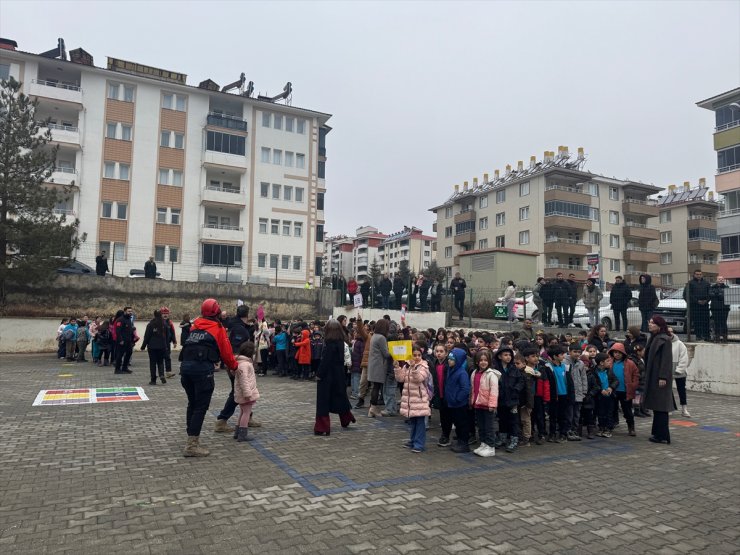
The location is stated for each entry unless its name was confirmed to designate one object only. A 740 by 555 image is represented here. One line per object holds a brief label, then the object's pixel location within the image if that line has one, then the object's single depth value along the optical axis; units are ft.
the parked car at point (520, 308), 59.98
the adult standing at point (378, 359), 32.42
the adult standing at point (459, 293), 66.80
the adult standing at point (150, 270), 83.30
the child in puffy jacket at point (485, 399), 23.45
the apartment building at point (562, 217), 177.47
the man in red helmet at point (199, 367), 22.11
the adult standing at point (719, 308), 43.96
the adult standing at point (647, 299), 47.96
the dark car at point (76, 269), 73.61
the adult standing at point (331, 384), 26.78
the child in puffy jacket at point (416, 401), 23.80
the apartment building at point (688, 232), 202.08
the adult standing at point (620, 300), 51.44
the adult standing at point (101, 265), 79.77
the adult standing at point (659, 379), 26.45
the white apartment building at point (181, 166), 118.83
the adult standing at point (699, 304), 44.60
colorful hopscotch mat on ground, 35.35
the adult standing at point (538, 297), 58.65
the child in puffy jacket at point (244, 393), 25.25
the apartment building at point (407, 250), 396.57
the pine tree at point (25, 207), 67.77
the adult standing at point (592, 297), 53.78
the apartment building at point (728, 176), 123.95
